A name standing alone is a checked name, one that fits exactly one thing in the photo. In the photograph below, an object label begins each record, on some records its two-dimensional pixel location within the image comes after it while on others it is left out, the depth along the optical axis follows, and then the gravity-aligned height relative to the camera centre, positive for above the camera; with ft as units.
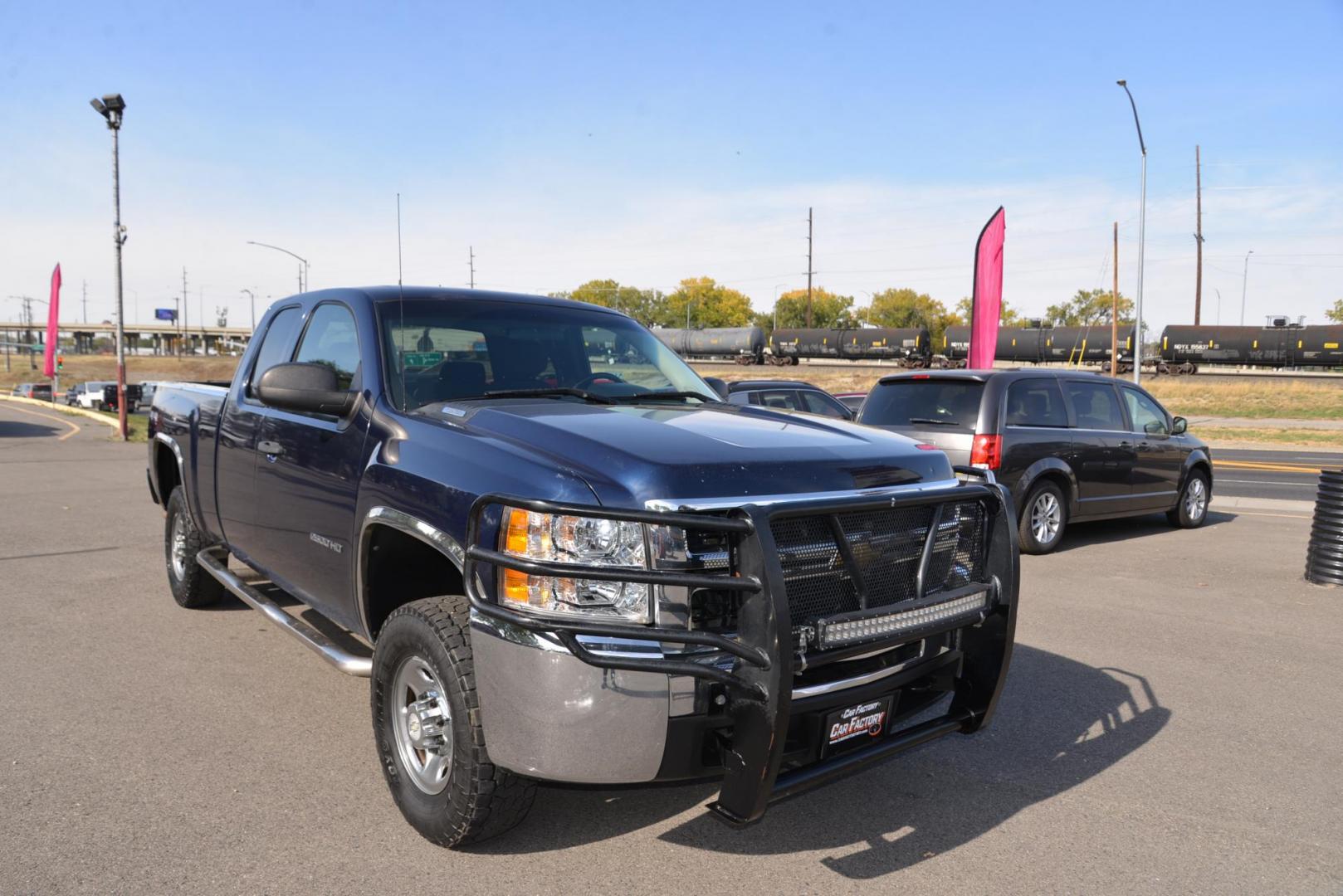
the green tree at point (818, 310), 407.64 +26.49
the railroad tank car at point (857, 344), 194.70 +6.02
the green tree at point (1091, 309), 328.70 +22.93
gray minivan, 29.60 -1.90
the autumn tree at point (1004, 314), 361.36 +22.74
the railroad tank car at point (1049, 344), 169.89 +5.69
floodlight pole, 68.33 +13.69
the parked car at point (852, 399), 59.02 -1.62
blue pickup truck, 9.07 -2.09
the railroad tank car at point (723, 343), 208.13 +6.59
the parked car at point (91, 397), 141.49 -4.35
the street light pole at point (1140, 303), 89.30 +6.89
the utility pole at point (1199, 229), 186.29 +29.06
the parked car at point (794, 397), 42.73 -1.10
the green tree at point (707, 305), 422.00 +29.25
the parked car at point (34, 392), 170.50 -4.52
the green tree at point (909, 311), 377.09 +24.98
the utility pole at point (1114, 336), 126.27 +5.16
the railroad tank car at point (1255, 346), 158.40 +5.23
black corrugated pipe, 25.10 -4.07
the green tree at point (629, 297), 420.36 +33.35
